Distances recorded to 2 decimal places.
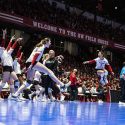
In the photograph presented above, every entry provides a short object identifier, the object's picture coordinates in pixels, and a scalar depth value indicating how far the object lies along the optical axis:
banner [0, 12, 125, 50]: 21.66
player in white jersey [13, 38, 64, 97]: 9.94
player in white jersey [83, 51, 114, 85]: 13.52
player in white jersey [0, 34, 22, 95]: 9.80
